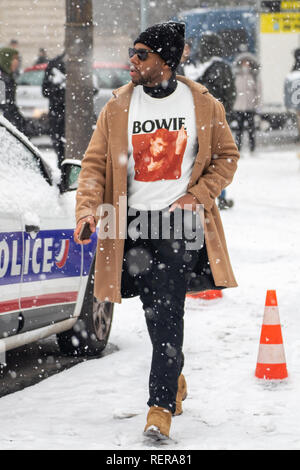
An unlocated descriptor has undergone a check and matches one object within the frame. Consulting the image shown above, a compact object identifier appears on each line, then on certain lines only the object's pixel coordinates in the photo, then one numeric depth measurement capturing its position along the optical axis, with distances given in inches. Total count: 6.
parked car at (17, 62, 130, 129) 1325.9
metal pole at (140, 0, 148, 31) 852.9
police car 367.9
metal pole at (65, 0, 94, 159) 642.0
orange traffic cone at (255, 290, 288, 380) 383.4
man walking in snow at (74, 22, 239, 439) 310.0
